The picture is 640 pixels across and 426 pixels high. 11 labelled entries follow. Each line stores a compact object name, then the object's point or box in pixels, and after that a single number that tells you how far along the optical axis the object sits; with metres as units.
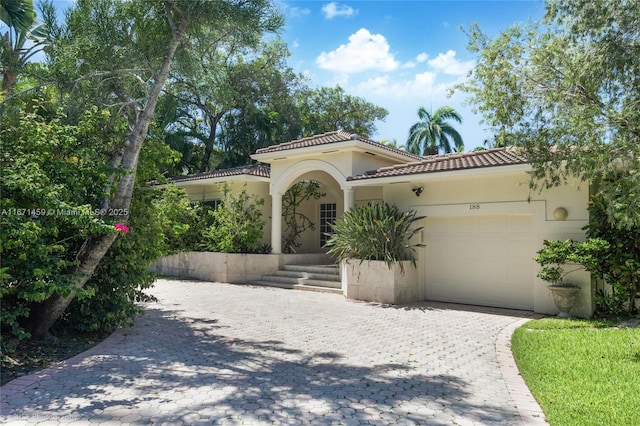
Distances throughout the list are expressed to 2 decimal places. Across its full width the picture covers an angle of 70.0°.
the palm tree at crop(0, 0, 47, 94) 9.15
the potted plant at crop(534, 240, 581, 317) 10.80
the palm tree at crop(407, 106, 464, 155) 40.81
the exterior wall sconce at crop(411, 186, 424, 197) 14.15
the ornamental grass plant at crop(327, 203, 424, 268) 13.57
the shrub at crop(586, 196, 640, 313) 10.50
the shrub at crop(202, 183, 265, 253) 18.50
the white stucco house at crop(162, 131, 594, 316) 11.77
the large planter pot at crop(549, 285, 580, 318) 10.83
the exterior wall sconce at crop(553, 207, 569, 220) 11.52
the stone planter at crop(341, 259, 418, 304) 13.28
